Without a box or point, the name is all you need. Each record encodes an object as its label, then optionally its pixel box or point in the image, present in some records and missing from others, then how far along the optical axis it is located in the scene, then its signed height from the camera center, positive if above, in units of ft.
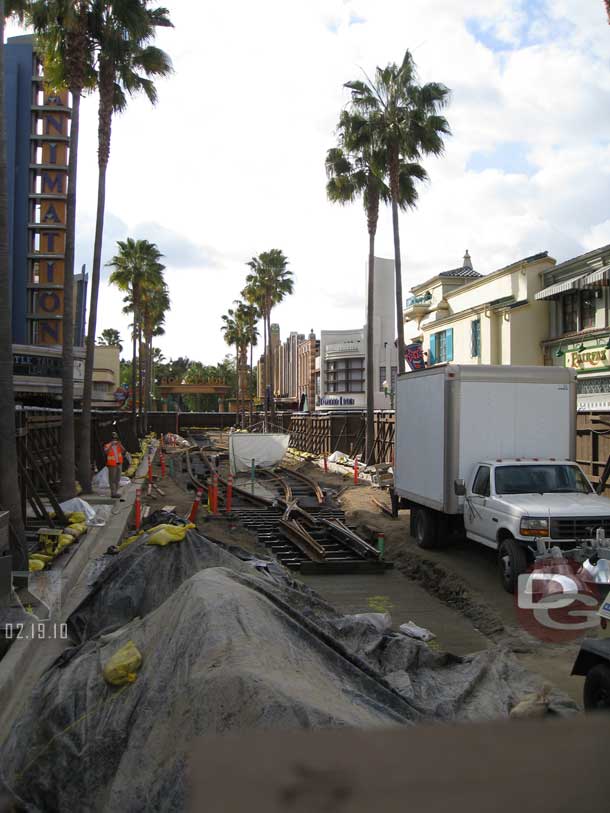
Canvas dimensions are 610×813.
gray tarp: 12.53 -5.81
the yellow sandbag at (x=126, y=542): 38.43 -6.75
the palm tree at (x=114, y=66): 62.49 +32.72
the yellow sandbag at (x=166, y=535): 28.02 -4.48
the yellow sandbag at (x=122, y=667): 16.14 -5.51
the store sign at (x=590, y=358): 83.30 +7.67
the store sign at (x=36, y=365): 112.98 +8.25
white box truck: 36.32 -1.74
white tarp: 100.99 -4.21
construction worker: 67.62 -4.38
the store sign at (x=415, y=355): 130.74 +11.93
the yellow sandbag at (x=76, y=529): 44.67 -6.90
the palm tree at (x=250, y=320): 246.88 +34.75
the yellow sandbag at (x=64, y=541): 40.95 -7.01
